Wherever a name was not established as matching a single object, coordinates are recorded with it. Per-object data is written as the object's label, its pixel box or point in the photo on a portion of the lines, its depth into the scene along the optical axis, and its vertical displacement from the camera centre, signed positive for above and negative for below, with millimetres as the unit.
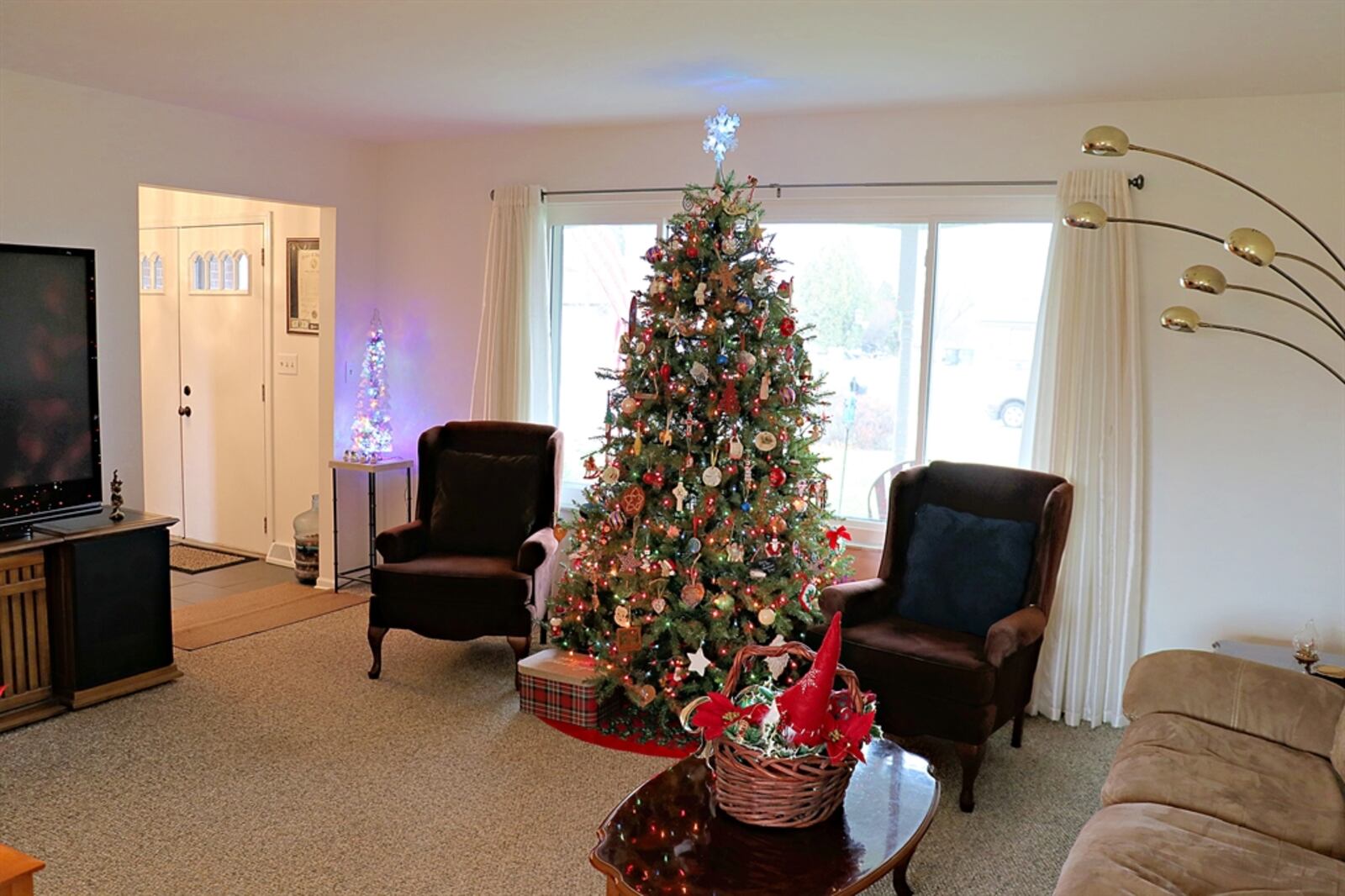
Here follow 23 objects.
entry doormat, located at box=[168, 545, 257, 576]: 6387 -1421
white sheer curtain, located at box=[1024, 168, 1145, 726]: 4184 -292
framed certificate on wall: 6184 +374
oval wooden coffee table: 2189 -1120
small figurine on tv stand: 4308 -704
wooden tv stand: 3938 -1130
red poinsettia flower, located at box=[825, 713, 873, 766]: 2377 -880
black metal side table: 5695 -1043
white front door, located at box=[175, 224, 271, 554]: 6547 -306
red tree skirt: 3891 -1513
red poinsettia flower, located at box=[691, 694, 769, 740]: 2439 -862
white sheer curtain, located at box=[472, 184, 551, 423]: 5469 +214
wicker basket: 2357 -1003
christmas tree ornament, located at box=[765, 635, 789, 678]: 3133 -954
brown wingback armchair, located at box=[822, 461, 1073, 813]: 3518 -1020
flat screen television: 4059 -215
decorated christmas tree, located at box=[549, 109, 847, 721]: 3953 -456
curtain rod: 4168 +816
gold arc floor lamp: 3047 +383
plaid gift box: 4086 -1370
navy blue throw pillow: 3955 -810
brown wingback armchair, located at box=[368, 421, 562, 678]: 4414 -898
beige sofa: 2182 -1057
